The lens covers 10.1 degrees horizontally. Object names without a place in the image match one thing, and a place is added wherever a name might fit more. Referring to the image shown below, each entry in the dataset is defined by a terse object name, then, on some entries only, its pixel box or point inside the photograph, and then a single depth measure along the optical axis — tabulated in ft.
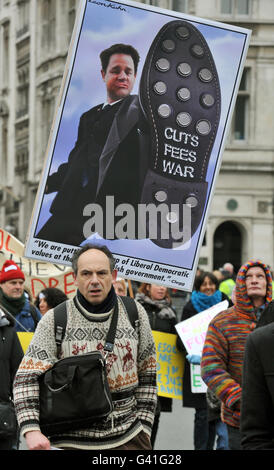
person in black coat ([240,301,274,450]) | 16.57
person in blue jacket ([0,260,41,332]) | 38.38
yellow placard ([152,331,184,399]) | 40.37
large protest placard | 30.36
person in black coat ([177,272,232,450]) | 41.25
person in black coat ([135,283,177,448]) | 41.72
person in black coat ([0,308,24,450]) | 29.59
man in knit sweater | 21.30
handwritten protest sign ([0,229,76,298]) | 52.12
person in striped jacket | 27.87
